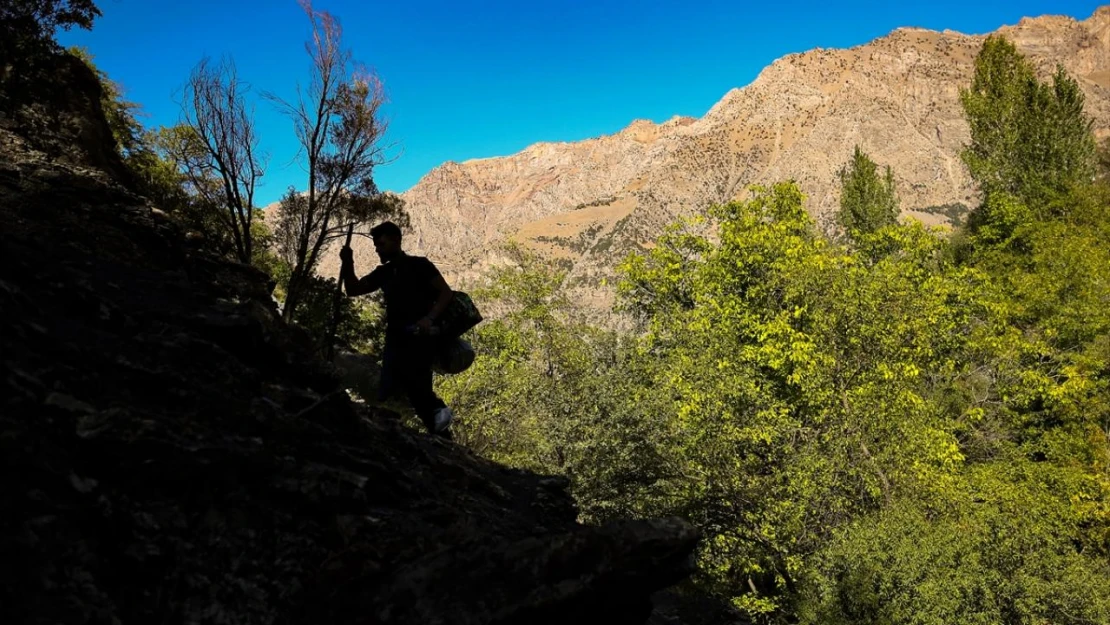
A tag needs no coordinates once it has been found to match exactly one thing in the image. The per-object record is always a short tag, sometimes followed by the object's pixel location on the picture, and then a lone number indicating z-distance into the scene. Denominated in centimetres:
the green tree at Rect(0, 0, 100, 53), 1083
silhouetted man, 589
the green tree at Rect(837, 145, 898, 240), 5531
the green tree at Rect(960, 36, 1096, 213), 3975
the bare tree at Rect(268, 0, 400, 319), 1805
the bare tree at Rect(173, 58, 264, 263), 1670
